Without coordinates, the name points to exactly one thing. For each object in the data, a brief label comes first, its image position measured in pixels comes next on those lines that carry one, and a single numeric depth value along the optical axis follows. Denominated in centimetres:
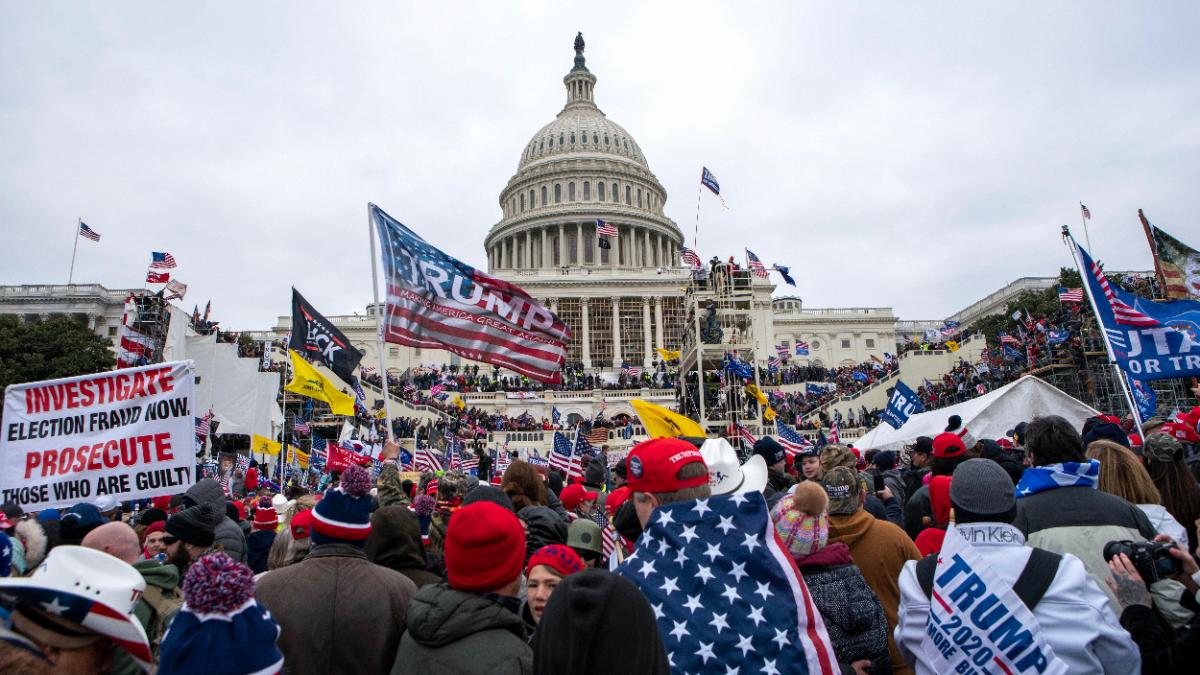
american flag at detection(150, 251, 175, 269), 3303
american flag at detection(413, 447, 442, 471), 1616
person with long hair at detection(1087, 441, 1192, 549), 393
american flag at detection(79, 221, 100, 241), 4394
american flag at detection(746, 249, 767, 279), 4031
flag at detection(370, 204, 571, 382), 1021
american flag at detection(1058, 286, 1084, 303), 3045
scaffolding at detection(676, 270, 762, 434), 3241
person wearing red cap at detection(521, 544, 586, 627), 360
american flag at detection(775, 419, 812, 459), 1768
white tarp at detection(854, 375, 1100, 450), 1396
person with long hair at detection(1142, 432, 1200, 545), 429
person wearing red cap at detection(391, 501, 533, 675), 283
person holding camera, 271
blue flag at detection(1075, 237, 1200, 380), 941
